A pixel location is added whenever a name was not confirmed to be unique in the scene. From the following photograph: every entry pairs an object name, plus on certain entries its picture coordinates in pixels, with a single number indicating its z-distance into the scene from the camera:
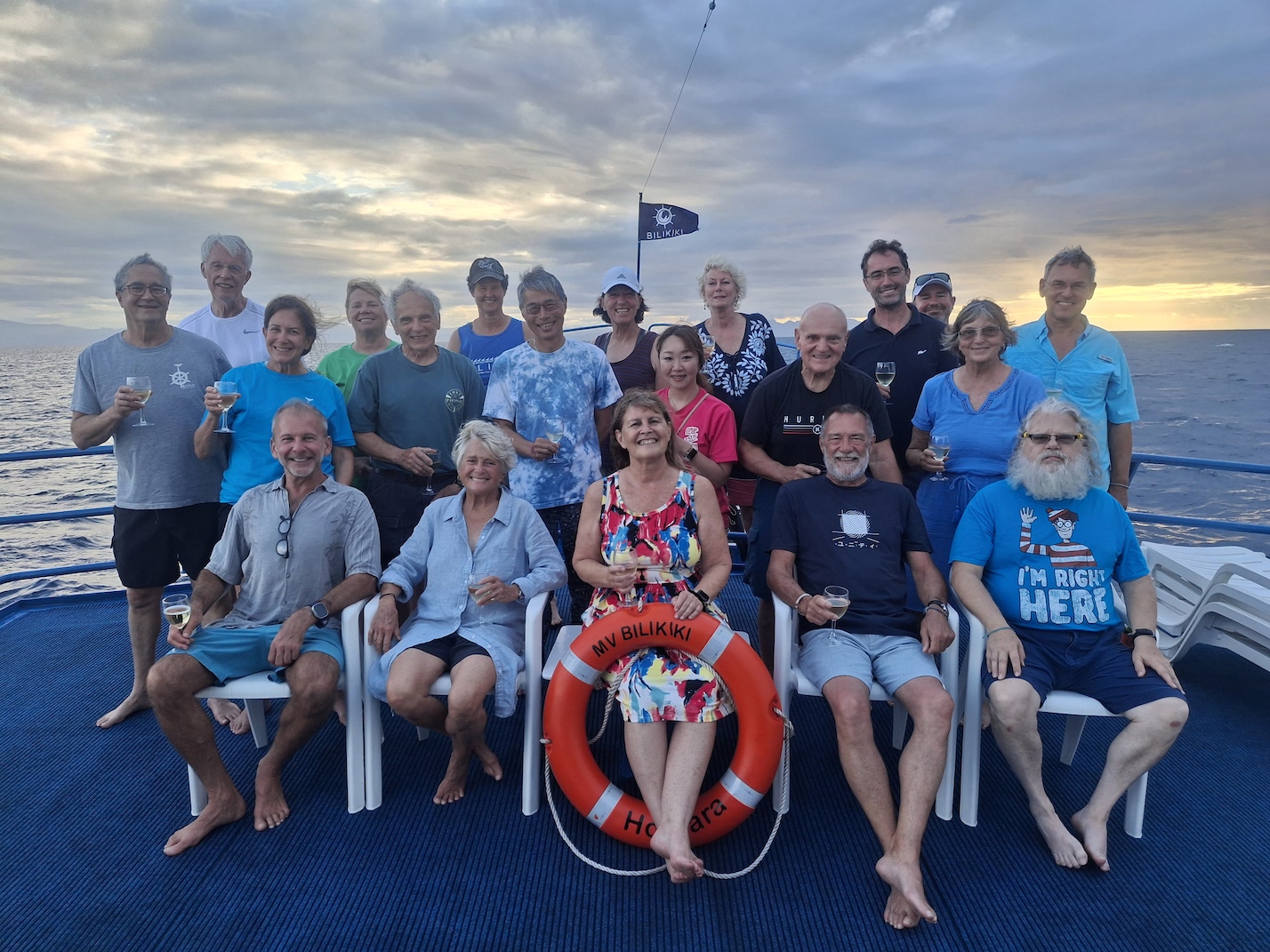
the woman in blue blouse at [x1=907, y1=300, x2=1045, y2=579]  2.64
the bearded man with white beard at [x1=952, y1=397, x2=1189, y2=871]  2.13
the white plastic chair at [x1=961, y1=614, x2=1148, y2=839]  2.16
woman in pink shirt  2.93
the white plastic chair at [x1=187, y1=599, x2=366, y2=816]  2.24
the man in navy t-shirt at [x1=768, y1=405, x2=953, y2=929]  2.02
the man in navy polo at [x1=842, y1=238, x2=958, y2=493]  3.19
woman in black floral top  3.39
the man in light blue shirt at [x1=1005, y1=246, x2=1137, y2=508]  2.95
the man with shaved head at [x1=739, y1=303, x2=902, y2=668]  2.69
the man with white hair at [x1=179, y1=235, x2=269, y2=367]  3.19
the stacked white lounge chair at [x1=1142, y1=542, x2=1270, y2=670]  2.83
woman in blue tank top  3.69
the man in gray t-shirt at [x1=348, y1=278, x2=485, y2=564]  2.89
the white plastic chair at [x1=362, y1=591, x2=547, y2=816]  2.29
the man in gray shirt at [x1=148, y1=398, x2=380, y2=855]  2.18
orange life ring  2.11
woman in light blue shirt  2.27
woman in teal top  2.65
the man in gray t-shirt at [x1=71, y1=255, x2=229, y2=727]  2.69
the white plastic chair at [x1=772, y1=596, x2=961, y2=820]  2.26
